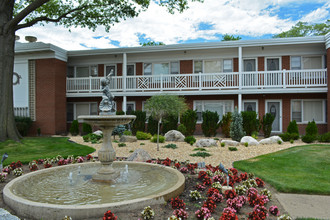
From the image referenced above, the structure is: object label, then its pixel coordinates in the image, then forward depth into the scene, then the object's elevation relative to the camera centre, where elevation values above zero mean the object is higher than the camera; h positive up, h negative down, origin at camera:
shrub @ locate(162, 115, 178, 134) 16.07 -1.26
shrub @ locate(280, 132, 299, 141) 13.04 -1.66
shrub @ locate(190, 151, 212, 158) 9.62 -1.94
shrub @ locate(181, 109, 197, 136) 15.52 -0.96
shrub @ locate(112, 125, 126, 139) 14.67 -1.49
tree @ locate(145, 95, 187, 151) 11.08 +0.02
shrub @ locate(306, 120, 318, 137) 13.60 -1.34
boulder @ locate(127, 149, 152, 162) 7.95 -1.67
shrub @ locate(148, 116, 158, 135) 16.08 -1.38
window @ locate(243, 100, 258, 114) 17.38 +0.05
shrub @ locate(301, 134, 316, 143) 12.20 -1.68
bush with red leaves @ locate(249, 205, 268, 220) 3.45 -1.58
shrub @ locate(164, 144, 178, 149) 11.35 -1.88
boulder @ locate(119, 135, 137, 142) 13.19 -1.74
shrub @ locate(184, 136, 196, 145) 12.59 -1.78
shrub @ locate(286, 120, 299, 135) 14.09 -1.32
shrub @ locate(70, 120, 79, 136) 17.17 -1.51
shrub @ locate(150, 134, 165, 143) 12.70 -1.75
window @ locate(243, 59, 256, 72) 17.80 +3.03
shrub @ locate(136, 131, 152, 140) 14.14 -1.74
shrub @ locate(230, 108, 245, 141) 13.27 -1.18
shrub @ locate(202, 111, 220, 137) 15.29 -1.09
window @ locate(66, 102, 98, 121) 20.03 -0.18
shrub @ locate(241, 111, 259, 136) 14.41 -0.98
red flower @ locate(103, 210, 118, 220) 3.20 -1.46
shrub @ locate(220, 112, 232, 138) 14.93 -1.13
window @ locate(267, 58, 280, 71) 17.38 +3.02
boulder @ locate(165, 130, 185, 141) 13.46 -1.67
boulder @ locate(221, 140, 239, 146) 11.90 -1.84
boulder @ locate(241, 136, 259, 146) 11.98 -1.75
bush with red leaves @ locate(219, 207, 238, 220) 3.29 -1.51
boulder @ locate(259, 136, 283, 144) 12.18 -1.76
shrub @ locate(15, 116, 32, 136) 16.50 -1.16
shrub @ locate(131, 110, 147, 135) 16.27 -0.99
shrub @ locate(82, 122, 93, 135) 16.86 -1.52
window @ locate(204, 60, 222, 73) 18.31 +3.05
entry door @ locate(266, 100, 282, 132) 16.84 -0.38
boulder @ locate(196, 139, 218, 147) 11.67 -1.79
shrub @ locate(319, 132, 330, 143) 12.16 -1.65
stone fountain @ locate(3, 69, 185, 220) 3.62 -1.65
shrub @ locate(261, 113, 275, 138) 14.60 -1.06
